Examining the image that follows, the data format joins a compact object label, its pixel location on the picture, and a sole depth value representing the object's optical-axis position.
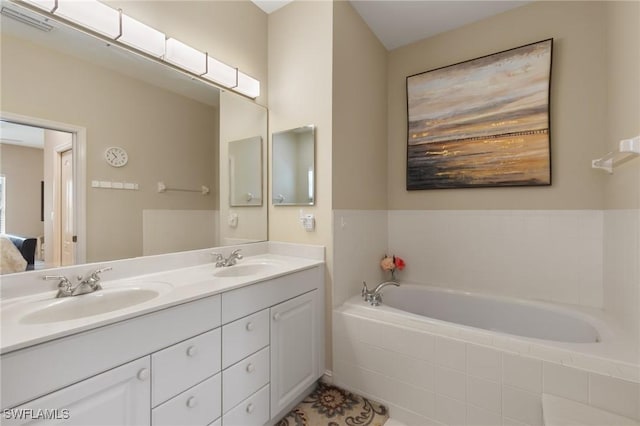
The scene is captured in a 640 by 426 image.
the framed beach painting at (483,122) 2.00
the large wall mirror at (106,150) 1.13
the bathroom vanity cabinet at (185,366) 0.76
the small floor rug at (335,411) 1.55
